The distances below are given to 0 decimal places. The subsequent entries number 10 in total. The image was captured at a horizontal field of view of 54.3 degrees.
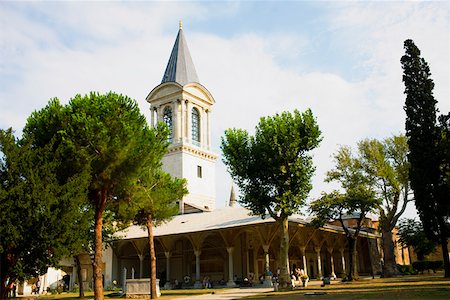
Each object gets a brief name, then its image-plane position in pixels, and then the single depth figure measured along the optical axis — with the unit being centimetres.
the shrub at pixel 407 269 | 3931
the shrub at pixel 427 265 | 4253
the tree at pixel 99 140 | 1783
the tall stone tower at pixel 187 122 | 4509
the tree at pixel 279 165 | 2277
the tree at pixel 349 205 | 2961
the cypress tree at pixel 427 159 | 2234
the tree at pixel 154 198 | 2183
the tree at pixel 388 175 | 3334
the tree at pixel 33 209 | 1603
